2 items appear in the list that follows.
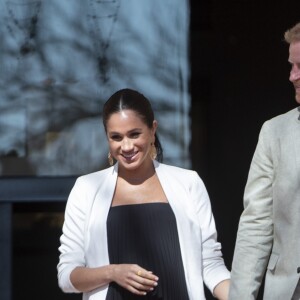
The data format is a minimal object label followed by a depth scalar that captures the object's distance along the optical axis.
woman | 8.62
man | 7.46
